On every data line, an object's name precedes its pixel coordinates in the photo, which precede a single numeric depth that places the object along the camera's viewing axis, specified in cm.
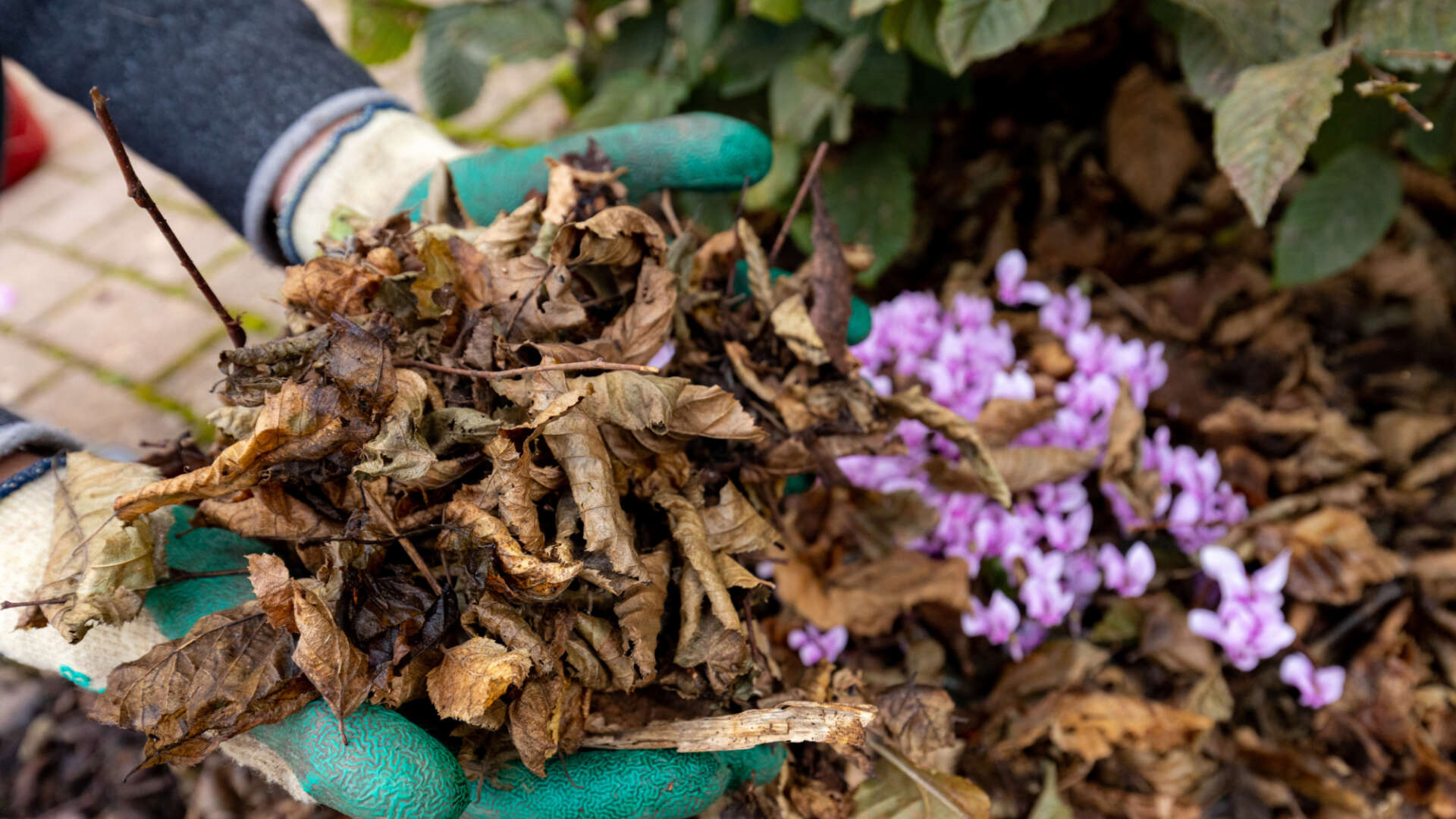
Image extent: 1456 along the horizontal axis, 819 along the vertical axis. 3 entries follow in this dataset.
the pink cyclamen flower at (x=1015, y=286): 73
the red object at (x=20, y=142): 98
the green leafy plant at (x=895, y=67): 58
